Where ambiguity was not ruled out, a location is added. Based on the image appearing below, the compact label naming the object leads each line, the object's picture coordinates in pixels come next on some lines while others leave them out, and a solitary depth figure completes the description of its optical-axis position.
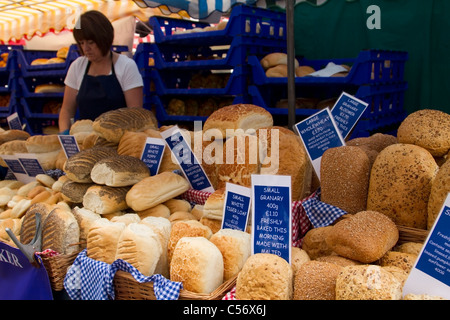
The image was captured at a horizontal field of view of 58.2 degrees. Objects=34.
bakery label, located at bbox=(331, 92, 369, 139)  1.67
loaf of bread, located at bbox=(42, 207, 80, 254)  1.44
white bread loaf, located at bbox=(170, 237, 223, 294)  1.12
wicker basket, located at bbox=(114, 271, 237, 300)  1.08
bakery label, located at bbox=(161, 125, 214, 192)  1.79
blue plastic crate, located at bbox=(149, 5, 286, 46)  3.38
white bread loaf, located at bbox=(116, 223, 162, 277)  1.23
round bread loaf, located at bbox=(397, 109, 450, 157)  1.33
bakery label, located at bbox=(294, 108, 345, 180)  1.54
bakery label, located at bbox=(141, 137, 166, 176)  1.88
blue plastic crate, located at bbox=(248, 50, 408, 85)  2.79
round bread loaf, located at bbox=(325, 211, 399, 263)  1.11
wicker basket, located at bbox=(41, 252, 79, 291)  1.39
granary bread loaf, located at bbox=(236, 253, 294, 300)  1.00
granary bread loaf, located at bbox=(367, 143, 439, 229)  1.26
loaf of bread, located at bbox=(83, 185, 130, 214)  1.65
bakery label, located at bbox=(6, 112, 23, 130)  2.97
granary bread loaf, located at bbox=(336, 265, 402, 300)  0.89
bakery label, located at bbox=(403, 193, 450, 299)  0.93
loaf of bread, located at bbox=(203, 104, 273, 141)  1.75
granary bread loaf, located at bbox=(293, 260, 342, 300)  1.00
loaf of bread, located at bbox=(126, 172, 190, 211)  1.63
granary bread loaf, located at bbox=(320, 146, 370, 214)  1.37
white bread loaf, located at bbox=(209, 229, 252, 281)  1.21
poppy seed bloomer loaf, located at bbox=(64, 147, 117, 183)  1.77
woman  2.97
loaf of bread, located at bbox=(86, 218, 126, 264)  1.33
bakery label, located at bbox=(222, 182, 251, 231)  1.32
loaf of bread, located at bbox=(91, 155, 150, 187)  1.67
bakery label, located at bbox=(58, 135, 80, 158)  2.18
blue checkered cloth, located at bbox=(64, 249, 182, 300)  1.10
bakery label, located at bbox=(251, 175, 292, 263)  1.15
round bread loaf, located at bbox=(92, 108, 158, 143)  2.07
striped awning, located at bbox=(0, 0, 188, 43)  5.04
